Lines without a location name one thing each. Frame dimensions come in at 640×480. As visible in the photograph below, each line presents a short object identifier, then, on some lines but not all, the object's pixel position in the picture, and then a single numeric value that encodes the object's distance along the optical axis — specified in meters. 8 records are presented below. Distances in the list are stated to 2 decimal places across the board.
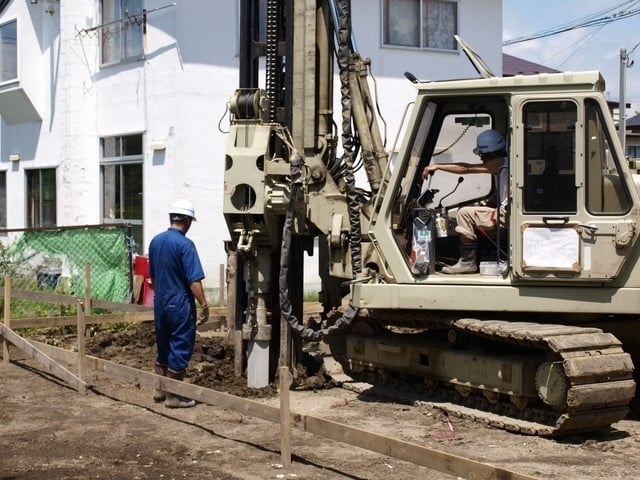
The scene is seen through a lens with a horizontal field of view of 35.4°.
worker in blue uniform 9.12
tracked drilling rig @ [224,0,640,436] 7.90
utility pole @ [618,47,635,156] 24.66
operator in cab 8.39
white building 17.50
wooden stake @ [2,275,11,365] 11.66
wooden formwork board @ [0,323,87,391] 9.98
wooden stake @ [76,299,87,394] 10.05
